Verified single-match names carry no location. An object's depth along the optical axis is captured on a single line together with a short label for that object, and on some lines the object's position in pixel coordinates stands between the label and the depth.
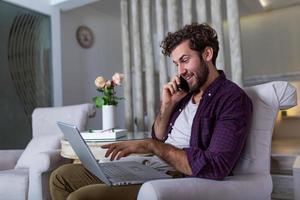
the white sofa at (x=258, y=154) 1.08
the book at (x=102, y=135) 1.83
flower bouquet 2.16
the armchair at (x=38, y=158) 2.01
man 1.12
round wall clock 4.31
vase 2.17
